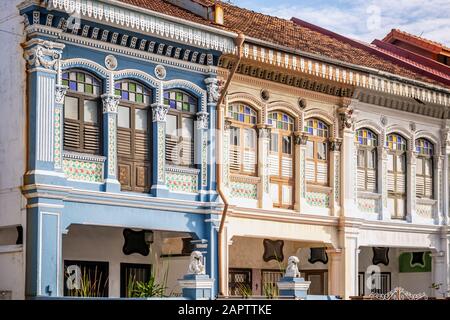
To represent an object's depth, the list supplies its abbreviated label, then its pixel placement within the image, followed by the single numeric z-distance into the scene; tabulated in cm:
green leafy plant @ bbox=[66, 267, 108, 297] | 1698
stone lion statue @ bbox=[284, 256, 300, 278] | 1684
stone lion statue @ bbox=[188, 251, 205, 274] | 1576
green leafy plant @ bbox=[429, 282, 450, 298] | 2286
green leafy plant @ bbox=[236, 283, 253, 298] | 2040
